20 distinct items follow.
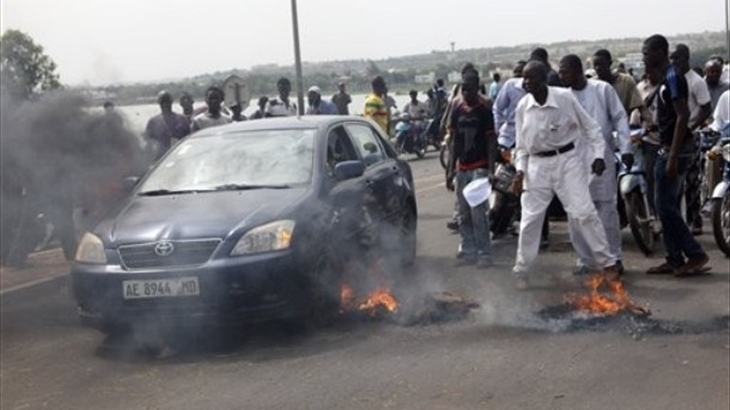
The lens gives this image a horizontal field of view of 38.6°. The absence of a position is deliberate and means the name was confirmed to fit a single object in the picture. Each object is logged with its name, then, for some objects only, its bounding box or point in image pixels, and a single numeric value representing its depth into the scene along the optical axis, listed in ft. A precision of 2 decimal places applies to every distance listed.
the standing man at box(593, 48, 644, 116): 30.55
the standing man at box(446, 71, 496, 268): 30.22
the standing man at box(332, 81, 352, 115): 68.33
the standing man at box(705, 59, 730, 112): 40.86
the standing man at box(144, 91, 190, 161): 35.24
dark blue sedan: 21.81
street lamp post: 58.80
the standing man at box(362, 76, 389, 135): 52.49
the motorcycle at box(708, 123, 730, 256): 29.30
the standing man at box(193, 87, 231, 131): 37.42
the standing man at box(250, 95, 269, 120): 45.78
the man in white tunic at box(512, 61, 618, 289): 26.02
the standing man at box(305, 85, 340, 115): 47.91
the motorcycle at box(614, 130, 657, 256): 30.94
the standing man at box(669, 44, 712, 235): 30.71
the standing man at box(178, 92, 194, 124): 39.40
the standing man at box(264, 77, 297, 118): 43.11
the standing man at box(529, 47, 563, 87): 33.63
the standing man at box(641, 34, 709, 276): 26.66
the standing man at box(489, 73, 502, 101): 68.17
